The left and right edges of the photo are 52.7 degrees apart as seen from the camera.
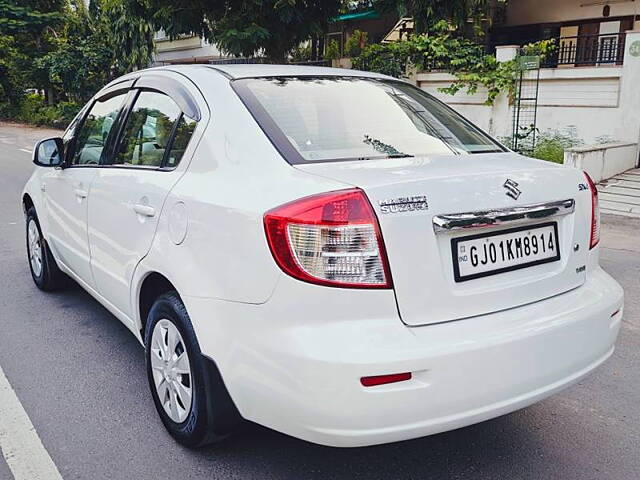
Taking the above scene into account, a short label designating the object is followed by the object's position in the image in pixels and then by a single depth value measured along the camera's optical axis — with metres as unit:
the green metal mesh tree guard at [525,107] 12.38
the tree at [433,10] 12.79
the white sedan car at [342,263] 2.14
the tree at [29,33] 29.91
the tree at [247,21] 13.14
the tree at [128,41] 23.81
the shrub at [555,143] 10.83
